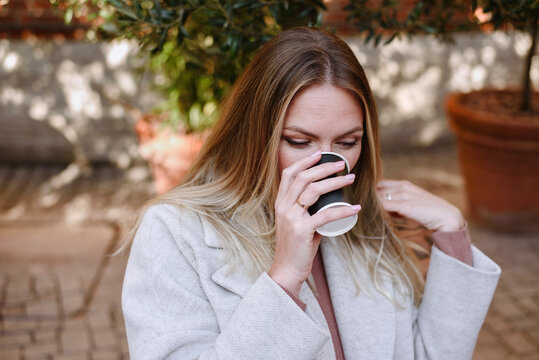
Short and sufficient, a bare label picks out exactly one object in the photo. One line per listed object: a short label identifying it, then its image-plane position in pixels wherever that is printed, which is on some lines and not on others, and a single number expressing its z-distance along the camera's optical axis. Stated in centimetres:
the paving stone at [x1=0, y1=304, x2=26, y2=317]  356
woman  150
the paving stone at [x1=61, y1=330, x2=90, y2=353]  329
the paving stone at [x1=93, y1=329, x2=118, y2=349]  333
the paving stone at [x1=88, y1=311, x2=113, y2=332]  349
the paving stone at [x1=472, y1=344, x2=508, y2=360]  331
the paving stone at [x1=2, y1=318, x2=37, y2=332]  343
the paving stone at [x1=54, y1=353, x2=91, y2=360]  321
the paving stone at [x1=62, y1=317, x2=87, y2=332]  345
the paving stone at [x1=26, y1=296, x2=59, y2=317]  358
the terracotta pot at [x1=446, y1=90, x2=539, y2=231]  440
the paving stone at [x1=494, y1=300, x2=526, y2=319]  372
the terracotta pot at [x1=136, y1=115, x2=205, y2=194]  435
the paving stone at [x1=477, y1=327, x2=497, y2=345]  345
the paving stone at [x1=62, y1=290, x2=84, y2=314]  364
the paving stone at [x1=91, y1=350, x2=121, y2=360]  324
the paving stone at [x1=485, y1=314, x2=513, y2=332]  358
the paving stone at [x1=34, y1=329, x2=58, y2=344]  335
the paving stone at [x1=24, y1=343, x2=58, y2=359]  324
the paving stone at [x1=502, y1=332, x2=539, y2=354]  338
